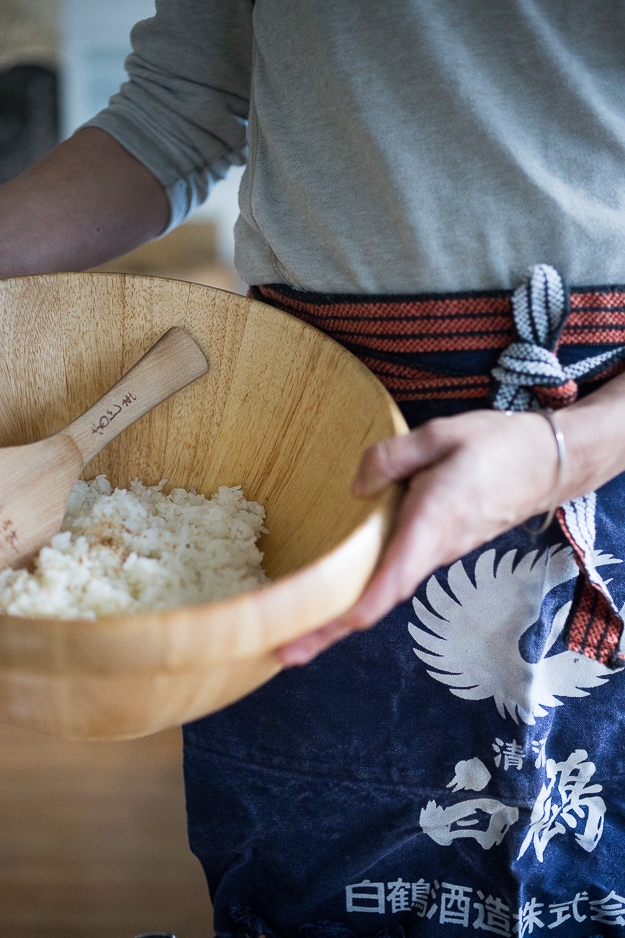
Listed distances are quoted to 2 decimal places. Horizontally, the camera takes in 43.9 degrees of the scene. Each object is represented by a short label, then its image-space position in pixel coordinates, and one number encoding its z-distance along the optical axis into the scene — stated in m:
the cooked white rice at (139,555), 0.52
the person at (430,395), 0.60
